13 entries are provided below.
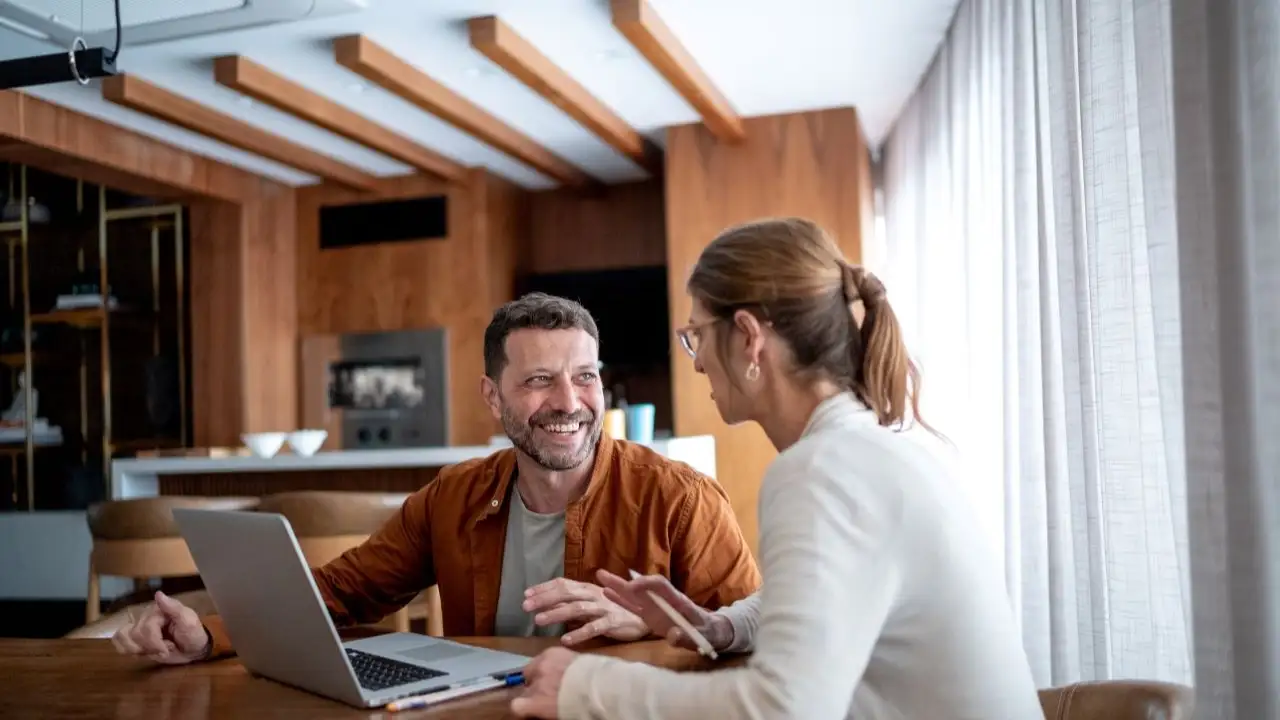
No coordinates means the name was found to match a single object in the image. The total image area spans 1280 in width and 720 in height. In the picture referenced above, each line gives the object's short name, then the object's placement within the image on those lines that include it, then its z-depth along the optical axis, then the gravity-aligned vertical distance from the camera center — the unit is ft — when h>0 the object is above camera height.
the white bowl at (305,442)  14.15 -0.77
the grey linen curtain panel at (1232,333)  4.41 +0.11
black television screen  20.18 +1.23
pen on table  3.86 -1.17
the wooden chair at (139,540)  11.24 -1.60
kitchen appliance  19.90 -0.12
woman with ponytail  3.31 -0.56
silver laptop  3.93 -0.97
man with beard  6.07 -0.82
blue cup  13.19 -0.61
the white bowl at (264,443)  14.10 -0.77
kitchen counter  13.12 -1.03
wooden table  3.94 -1.24
